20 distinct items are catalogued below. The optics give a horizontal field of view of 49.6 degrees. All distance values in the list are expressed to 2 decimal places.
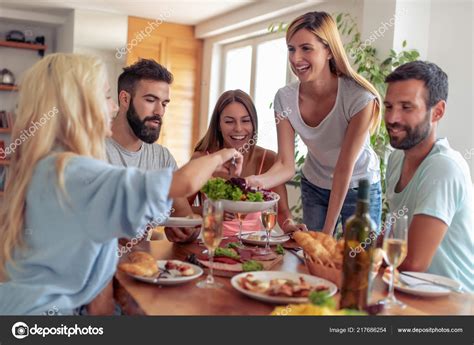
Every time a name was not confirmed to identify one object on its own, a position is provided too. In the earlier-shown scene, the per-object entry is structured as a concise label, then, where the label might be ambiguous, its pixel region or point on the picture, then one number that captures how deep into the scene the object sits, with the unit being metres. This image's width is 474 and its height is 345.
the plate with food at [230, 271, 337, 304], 1.12
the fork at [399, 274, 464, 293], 1.30
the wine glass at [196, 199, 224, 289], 1.25
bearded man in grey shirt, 2.36
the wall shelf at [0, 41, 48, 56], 6.19
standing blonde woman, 2.10
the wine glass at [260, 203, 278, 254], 1.69
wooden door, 5.96
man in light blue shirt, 1.42
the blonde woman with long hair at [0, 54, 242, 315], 1.05
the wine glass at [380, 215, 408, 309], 1.18
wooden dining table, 1.07
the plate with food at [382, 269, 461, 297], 1.25
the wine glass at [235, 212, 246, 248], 1.64
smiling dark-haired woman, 2.57
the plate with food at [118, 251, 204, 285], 1.21
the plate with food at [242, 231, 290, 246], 1.76
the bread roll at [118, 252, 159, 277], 1.23
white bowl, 1.59
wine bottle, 1.05
